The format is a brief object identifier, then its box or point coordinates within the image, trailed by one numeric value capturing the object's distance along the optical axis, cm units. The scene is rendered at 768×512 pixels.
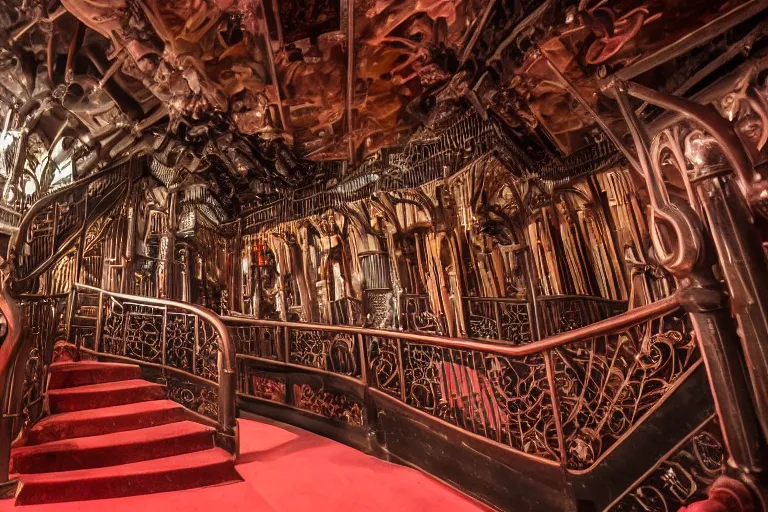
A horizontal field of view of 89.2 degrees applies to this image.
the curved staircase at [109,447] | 284
